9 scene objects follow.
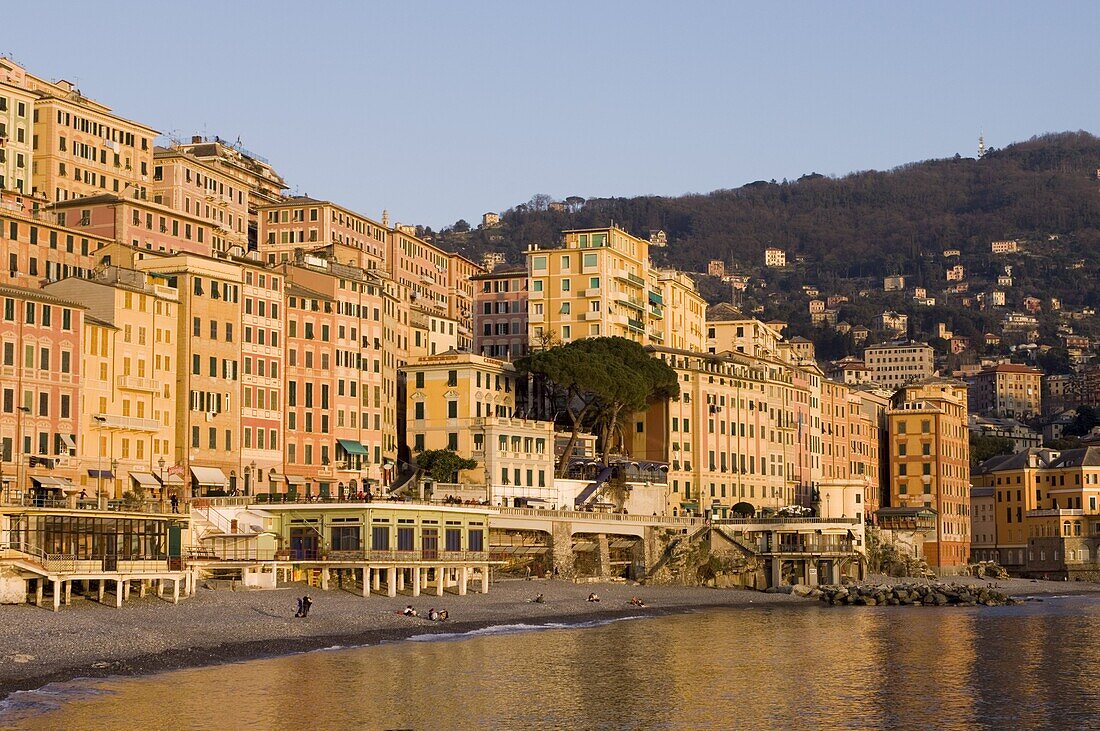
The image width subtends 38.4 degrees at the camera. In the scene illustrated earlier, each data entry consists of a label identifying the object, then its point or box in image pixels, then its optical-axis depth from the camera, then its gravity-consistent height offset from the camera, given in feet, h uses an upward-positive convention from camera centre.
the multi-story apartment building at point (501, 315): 536.83 +60.68
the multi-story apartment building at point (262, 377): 369.71 +27.19
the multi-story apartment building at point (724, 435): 498.28 +18.73
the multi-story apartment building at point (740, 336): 611.06 +61.27
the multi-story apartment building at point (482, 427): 420.36 +17.75
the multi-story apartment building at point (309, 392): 384.68 +24.62
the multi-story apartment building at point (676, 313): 561.43 +66.13
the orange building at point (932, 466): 625.00 +10.56
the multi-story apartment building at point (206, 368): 351.46 +27.88
